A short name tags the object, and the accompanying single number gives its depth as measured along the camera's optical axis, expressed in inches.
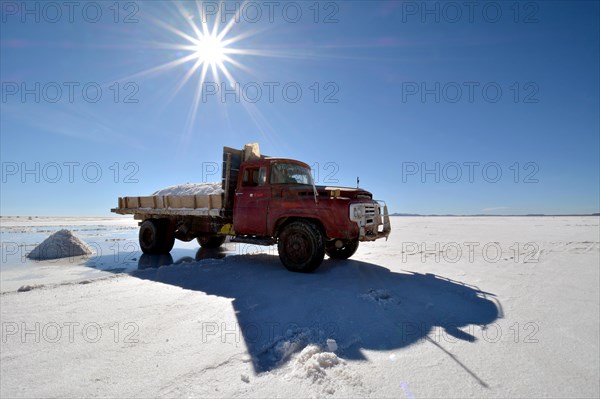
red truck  246.7
